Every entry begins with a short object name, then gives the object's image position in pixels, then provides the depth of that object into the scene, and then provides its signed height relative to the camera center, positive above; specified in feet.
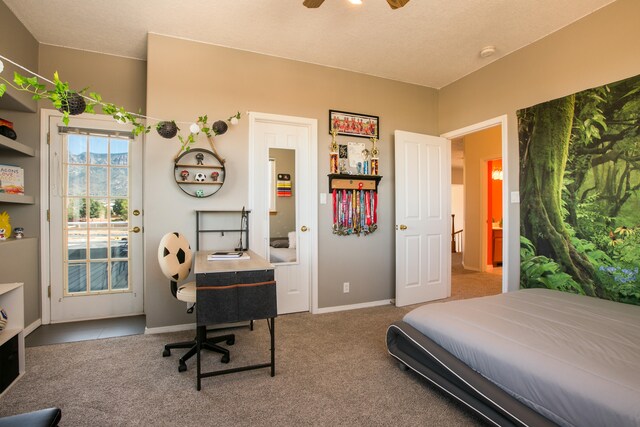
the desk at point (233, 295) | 6.49 -1.67
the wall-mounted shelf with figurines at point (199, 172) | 10.03 +1.32
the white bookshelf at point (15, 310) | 6.97 -2.11
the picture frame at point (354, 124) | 12.10 +3.43
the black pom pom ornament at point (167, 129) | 8.96 +2.37
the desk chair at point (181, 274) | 7.82 -1.55
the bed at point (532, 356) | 4.14 -2.23
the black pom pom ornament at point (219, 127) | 9.80 +2.63
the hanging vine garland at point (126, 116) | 6.27 +2.42
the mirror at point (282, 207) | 11.43 +0.23
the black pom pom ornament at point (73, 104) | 6.63 +2.31
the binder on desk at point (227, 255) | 8.18 -1.11
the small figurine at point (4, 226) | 9.19 -0.36
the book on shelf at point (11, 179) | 9.34 +1.04
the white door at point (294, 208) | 11.19 +0.30
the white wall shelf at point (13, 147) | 8.65 +1.94
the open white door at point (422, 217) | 12.60 -0.18
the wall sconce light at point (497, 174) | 21.26 +2.52
